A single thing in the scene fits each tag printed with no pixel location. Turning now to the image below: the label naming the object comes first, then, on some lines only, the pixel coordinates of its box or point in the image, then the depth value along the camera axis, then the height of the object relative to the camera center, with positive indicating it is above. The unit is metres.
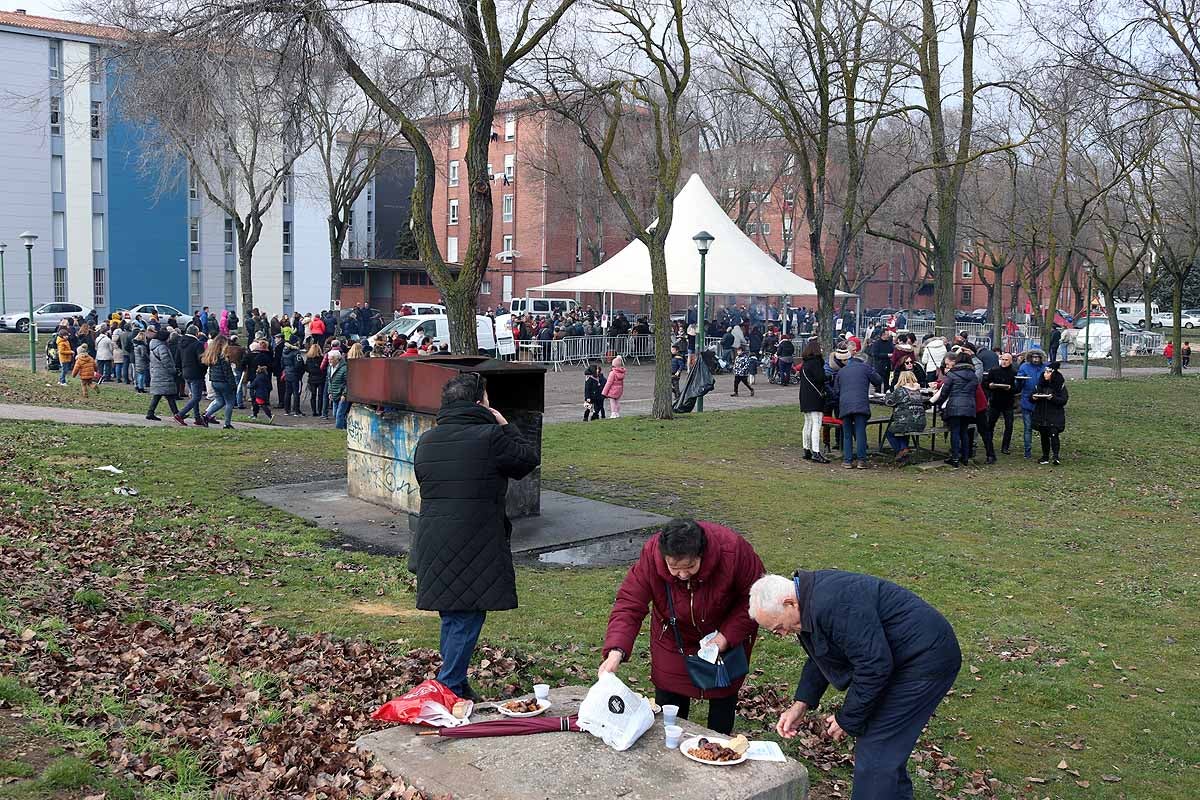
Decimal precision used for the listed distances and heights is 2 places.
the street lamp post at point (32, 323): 29.48 +0.17
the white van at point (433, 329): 32.09 +0.07
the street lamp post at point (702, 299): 21.75 +0.67
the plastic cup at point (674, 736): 4.94 -1.78
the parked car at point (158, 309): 47.03 +0.88
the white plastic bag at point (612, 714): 4.91 -1.69
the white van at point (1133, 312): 65.26 +1.46
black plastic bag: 22.05 -1.03
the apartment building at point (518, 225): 64.81 +6.73
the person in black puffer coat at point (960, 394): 15.52 -0.82
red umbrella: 5.12 -1.82
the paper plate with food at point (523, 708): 5.31 -1.81
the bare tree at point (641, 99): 18.41 +4.02
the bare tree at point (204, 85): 12.82 +2.98
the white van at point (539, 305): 55.09 +1.38
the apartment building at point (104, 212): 51.00 +5.75
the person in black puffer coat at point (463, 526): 5.66 -1.00
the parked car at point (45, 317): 45.47 +0.50
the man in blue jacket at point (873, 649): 4.41 -1.26
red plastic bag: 5.21 -1.77
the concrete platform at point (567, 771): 4.57 -1.87
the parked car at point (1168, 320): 65.25 +0.93
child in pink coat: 21.52 -0.97
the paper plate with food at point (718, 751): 4.79 -1.81
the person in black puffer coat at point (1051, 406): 15.73 -1.01
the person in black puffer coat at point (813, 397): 15.60 -0.89
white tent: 27.66 +1.75
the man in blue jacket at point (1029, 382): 16.23 -0.69
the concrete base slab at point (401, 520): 10.76 -1.97
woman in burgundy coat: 4.88 -1.21
